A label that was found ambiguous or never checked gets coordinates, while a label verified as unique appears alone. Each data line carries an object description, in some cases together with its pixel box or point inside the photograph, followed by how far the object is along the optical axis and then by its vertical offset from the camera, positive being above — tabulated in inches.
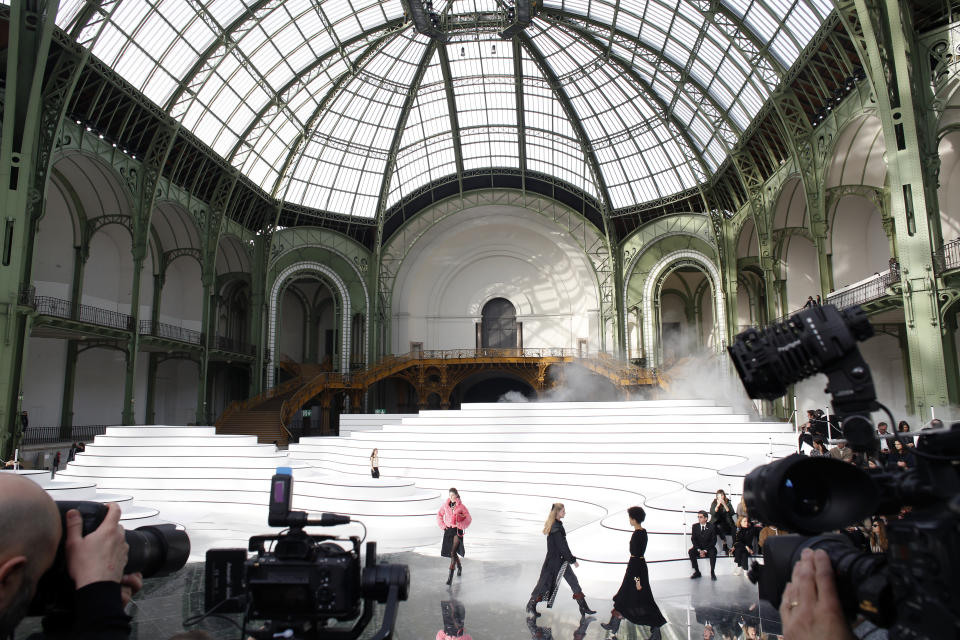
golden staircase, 1425.9 +66.5
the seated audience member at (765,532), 390.9 -79.7
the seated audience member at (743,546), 374.6 -85.0
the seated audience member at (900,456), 97.3 -30.7
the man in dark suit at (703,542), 381.4 -82.9
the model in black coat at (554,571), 322.7 -85.4
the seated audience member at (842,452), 440.5 -34.4
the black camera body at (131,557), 80.7 -22.6
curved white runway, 537.3 -79.5
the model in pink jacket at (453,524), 409.1 -79.4
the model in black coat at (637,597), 288.0 -88.0
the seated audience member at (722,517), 398.0 -71.9
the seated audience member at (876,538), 331.0 -71.9
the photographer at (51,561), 68.3 -18.7
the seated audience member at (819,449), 493.8 -36.1
